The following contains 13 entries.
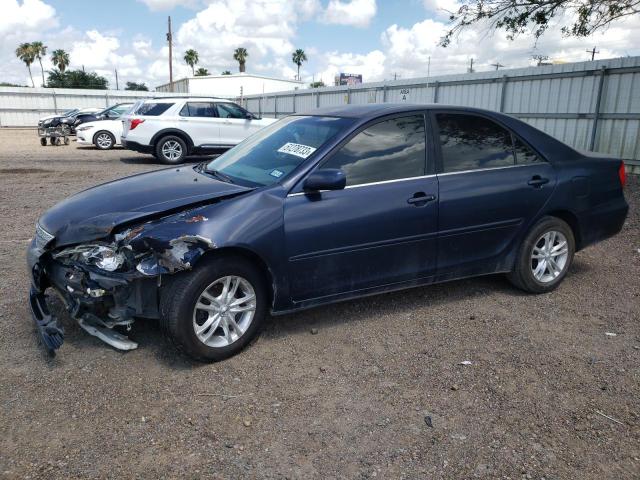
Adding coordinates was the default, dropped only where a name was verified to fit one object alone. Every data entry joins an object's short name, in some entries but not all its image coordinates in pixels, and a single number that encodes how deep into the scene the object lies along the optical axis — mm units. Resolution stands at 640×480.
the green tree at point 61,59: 79938
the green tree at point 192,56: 82812
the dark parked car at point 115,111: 21359
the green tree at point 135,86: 89638
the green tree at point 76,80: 68200
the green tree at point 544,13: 9797
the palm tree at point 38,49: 77738
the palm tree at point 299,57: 93238
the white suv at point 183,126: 14562
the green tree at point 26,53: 77188
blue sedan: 3475
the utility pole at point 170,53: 49281
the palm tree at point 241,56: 80875
